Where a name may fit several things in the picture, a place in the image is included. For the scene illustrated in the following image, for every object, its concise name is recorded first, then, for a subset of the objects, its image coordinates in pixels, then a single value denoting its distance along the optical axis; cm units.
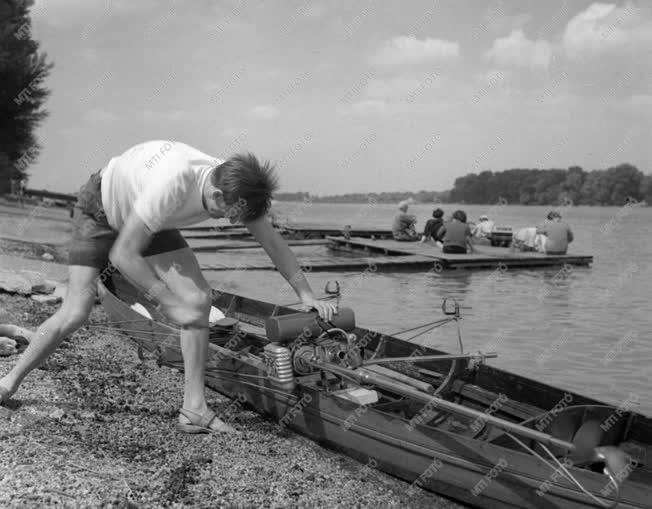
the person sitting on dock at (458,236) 1912
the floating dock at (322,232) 2942
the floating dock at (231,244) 2411
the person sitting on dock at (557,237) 1995
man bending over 390
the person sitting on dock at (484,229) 2405
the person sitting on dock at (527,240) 2133
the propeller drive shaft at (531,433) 362
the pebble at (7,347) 586
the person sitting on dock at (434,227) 2142
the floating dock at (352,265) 1784
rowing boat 389
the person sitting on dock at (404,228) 2358
